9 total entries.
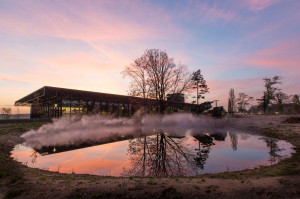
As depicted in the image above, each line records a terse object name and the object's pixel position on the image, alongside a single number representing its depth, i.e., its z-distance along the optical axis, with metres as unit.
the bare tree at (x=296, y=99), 92.06
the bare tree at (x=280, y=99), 70.23
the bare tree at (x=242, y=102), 99.97
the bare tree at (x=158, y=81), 40.69
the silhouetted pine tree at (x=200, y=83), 58.16
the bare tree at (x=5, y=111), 50.56
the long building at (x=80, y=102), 46.01
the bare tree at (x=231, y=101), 90.19
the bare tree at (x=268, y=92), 67.81
